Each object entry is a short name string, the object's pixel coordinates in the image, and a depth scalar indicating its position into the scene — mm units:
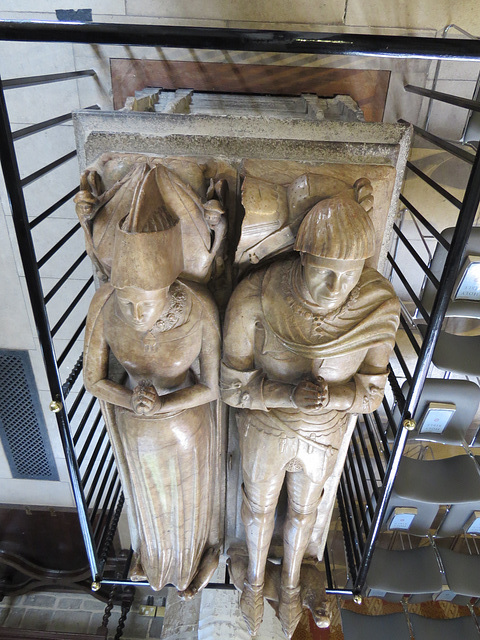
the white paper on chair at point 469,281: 1621
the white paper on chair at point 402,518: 2188
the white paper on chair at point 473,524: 2344
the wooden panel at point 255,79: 1913
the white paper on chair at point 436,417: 1939
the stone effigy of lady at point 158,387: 1156
